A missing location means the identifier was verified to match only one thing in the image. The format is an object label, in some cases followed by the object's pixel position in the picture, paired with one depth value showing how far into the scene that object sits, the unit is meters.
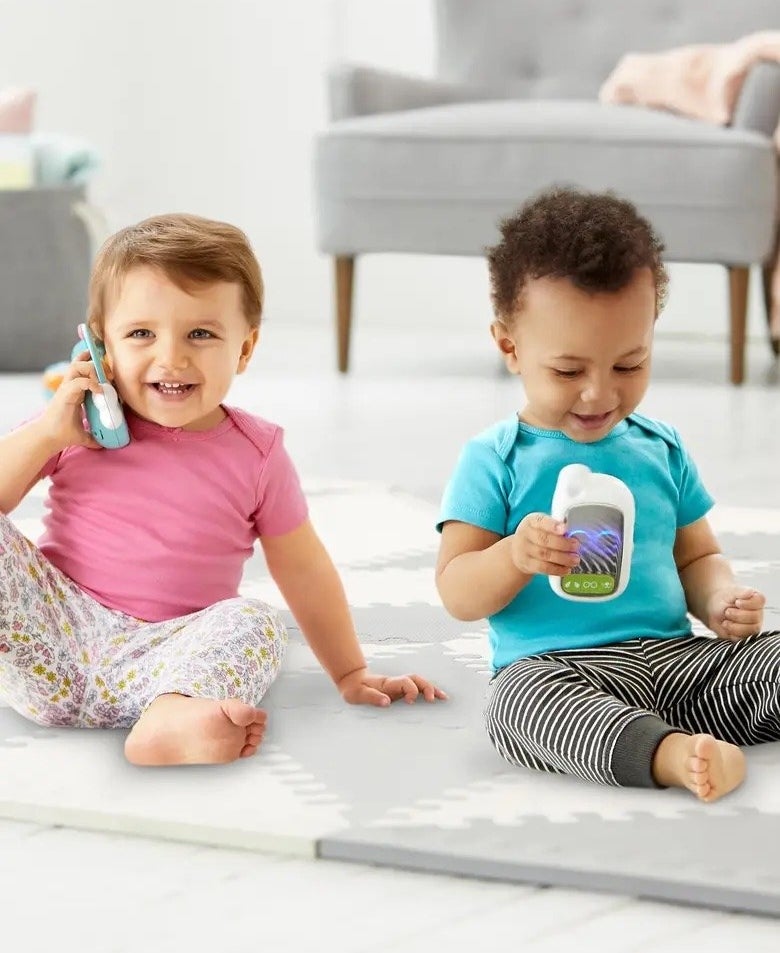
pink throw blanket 4.58
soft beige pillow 5.16
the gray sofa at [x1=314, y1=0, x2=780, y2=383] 4.41
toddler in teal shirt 1.62
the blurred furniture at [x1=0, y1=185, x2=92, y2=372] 4.97
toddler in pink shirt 1.79
